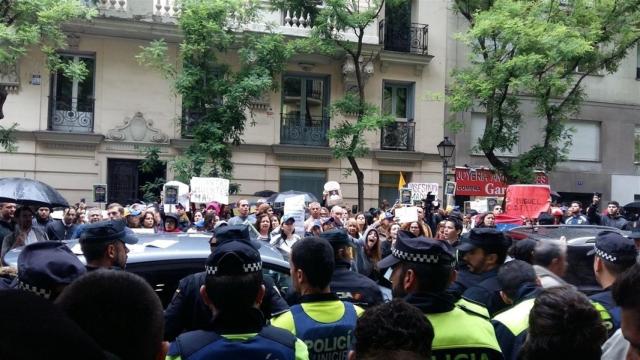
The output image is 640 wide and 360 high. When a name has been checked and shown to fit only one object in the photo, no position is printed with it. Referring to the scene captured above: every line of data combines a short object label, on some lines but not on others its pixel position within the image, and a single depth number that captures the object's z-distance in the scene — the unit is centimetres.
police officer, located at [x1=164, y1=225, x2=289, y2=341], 421
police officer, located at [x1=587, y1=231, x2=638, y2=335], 408
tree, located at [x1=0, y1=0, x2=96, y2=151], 1470
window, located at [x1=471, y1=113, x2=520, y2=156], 2423
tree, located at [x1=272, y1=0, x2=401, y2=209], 1889
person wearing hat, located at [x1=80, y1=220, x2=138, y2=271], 443
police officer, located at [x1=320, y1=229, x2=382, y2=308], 426
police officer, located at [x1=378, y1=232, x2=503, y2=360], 298
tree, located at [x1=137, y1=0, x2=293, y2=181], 1736
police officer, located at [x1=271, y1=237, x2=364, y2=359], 340
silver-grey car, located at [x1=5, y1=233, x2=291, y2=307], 504
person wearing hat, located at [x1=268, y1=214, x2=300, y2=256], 907
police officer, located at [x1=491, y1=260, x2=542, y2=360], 332
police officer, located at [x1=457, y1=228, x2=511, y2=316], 480
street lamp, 1861
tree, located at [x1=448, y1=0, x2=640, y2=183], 1827
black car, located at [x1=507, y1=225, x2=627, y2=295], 735
